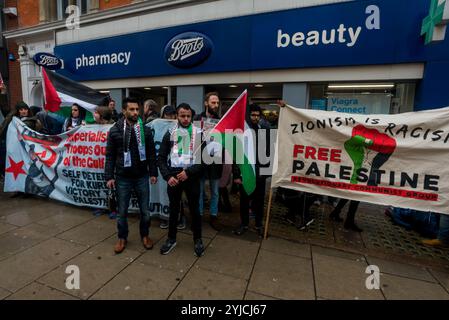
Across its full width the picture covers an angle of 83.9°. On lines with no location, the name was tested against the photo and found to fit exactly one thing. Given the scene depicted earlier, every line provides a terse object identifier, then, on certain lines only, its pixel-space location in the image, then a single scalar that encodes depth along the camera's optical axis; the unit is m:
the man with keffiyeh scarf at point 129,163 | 3.30
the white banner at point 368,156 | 3.32
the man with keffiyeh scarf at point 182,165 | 3.28
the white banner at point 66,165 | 4.46
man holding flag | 4.02
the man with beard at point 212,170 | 4.15
